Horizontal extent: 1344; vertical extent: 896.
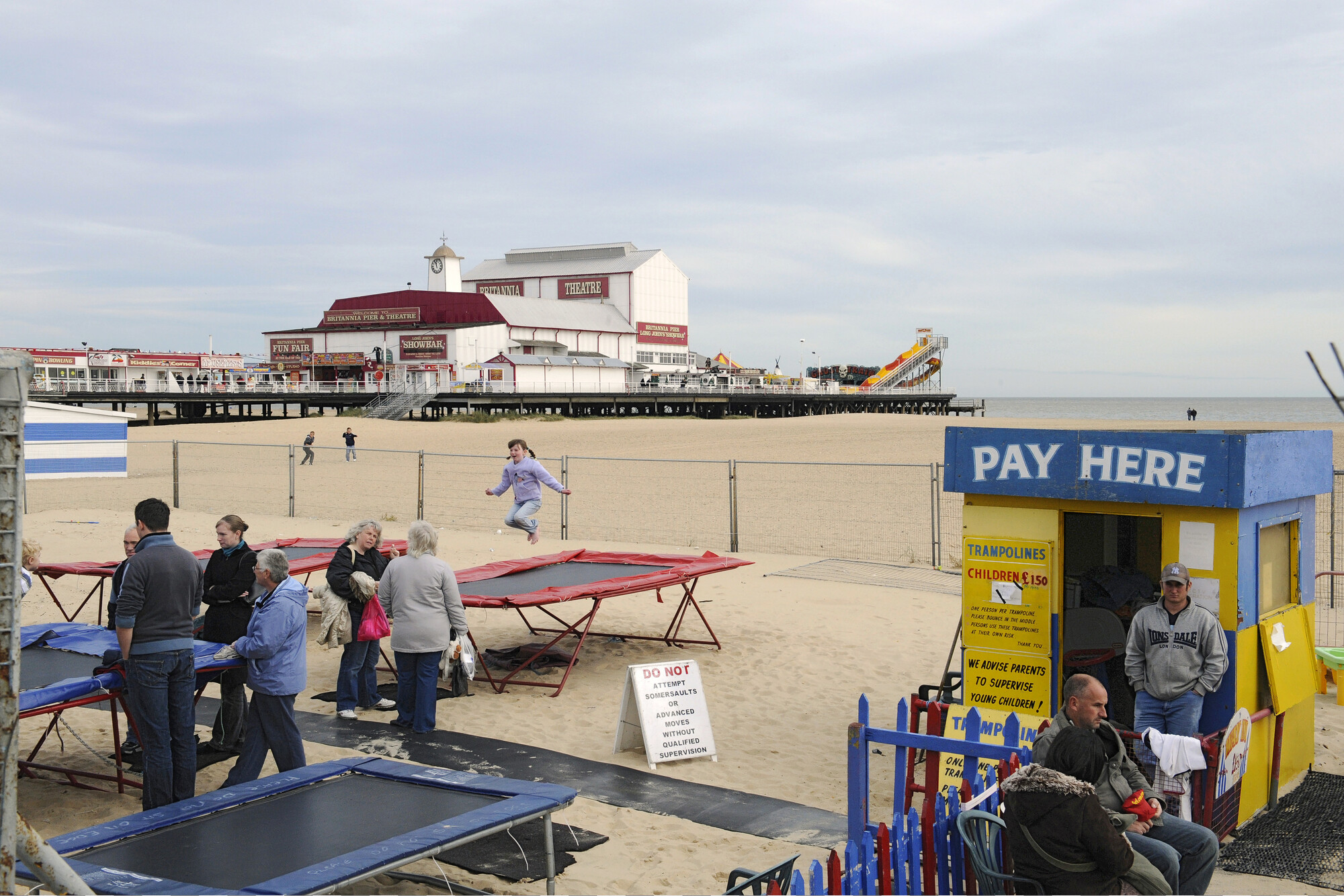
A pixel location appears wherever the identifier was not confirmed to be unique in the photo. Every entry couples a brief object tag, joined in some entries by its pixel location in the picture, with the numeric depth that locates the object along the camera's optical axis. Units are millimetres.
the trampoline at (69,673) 5961
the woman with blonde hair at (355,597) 8375
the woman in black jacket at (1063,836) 4070
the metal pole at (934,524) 15789
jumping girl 14914
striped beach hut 28188
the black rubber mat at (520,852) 5668
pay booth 6160
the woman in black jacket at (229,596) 7109
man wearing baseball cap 5938
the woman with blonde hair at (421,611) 7910
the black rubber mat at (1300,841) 5660
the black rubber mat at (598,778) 6312
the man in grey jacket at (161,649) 5820
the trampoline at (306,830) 4352
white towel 5602
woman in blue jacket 6328
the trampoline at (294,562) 10375
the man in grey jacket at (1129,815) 4695
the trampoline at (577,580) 9141
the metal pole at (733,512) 17281
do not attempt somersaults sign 7535
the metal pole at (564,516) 18469
